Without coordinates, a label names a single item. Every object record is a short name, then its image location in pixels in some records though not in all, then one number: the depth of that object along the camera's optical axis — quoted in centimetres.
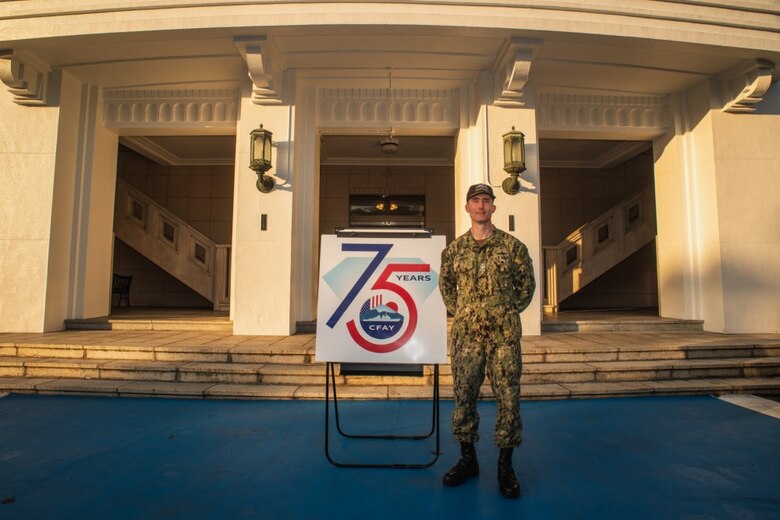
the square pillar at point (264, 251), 636
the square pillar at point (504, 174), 648
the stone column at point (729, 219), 672
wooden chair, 1099
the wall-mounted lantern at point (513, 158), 626
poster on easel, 287
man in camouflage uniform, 260
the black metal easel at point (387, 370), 295
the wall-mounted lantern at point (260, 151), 614
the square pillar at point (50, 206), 648
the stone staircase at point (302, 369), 452
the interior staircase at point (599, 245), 977
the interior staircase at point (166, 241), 1007
